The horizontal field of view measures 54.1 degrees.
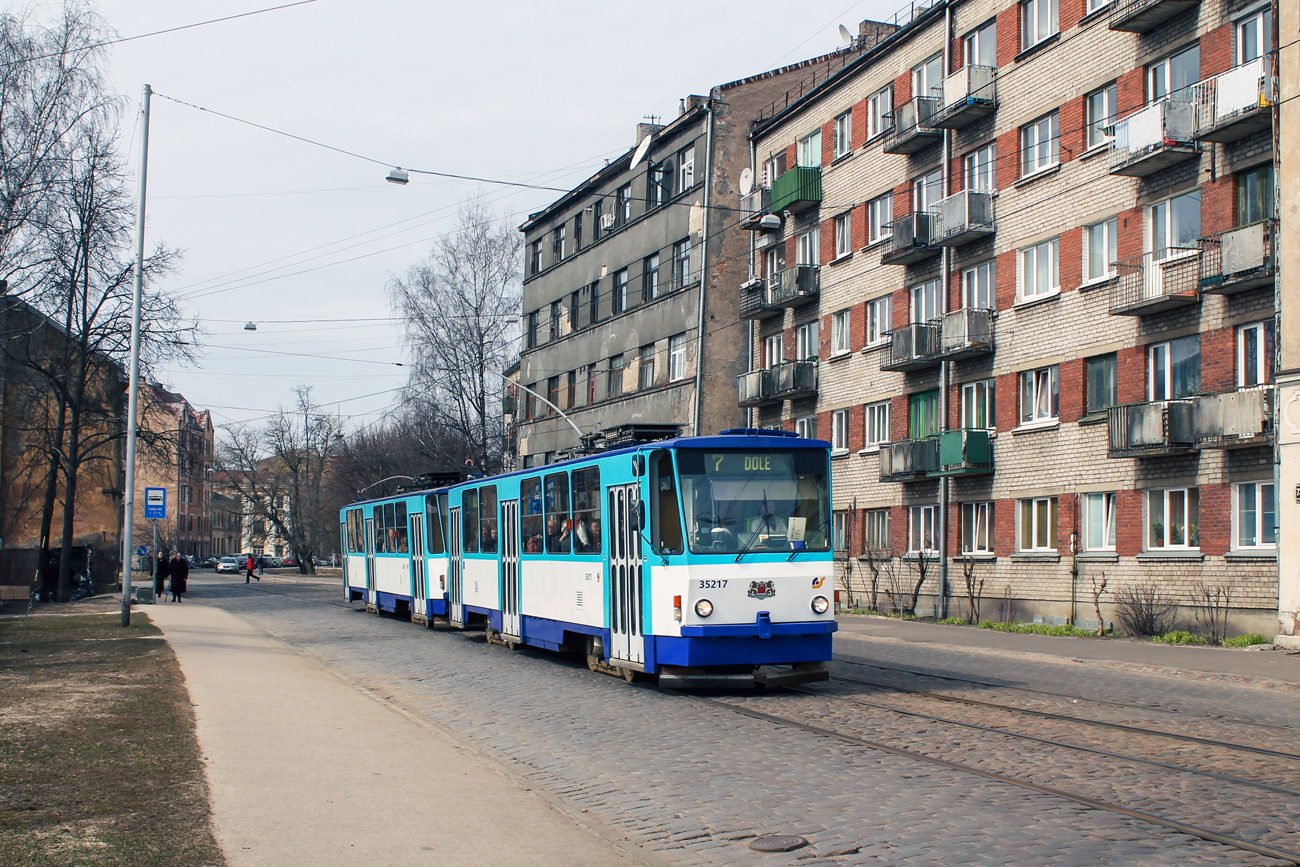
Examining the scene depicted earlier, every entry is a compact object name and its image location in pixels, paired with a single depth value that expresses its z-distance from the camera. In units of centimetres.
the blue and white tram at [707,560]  1384
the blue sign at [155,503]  2761
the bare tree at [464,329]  5412
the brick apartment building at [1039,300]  2347
